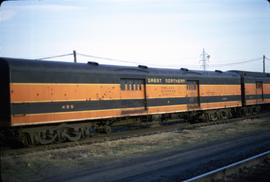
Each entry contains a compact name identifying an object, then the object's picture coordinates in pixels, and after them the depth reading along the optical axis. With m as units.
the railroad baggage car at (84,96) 14.10
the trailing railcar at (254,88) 29.83
